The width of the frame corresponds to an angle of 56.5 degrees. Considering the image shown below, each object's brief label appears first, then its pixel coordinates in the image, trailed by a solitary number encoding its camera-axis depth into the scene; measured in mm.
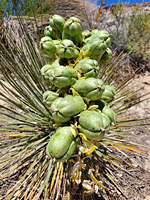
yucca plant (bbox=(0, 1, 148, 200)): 376
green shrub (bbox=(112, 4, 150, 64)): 1350
